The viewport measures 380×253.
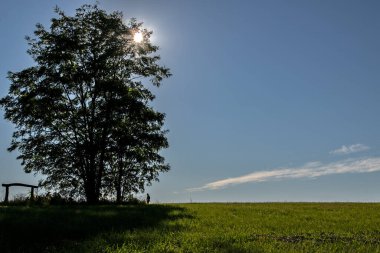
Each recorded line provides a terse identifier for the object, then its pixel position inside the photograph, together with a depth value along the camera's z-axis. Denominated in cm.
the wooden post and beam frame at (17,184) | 3018
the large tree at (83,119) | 3538
